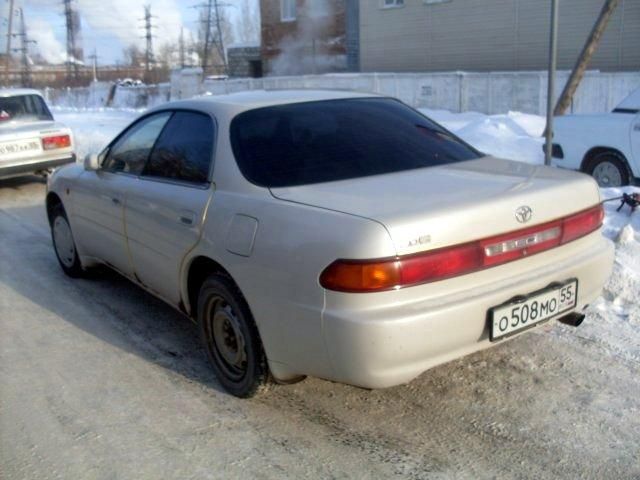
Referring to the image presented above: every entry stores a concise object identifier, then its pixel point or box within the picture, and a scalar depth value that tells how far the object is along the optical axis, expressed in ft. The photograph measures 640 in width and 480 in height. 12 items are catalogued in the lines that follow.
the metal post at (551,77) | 19.90
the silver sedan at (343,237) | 9.50
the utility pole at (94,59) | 190.24
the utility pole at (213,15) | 158.00
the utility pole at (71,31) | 185.88
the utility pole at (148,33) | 178.40
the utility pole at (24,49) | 154.66
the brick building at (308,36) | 101.09
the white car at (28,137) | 32.22
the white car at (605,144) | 26.68
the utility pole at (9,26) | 115.51
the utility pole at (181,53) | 203.06
